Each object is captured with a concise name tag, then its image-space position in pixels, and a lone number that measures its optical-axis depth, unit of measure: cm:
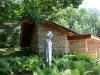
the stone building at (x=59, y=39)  1418
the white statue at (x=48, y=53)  857
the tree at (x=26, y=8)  1267
